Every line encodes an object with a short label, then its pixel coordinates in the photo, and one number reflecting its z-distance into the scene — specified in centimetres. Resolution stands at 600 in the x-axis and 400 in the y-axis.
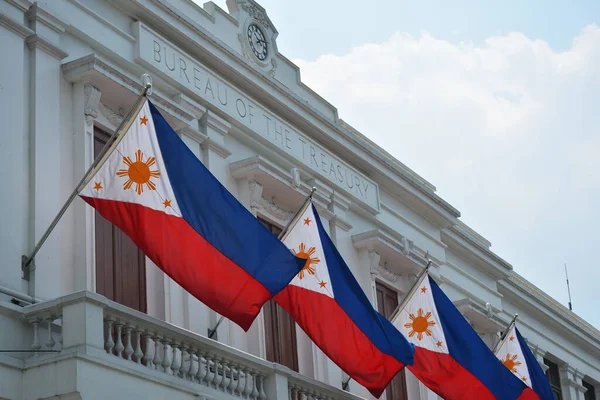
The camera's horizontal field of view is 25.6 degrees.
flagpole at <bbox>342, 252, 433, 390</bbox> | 1855
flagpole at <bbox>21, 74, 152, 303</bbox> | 1344
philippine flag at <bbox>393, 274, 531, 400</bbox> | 1847
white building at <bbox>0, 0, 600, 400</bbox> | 1315
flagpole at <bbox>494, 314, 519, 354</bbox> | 2166
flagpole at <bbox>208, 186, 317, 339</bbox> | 1652
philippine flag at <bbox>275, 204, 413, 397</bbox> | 1605
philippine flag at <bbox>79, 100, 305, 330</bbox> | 1355
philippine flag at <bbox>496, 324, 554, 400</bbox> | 2150
